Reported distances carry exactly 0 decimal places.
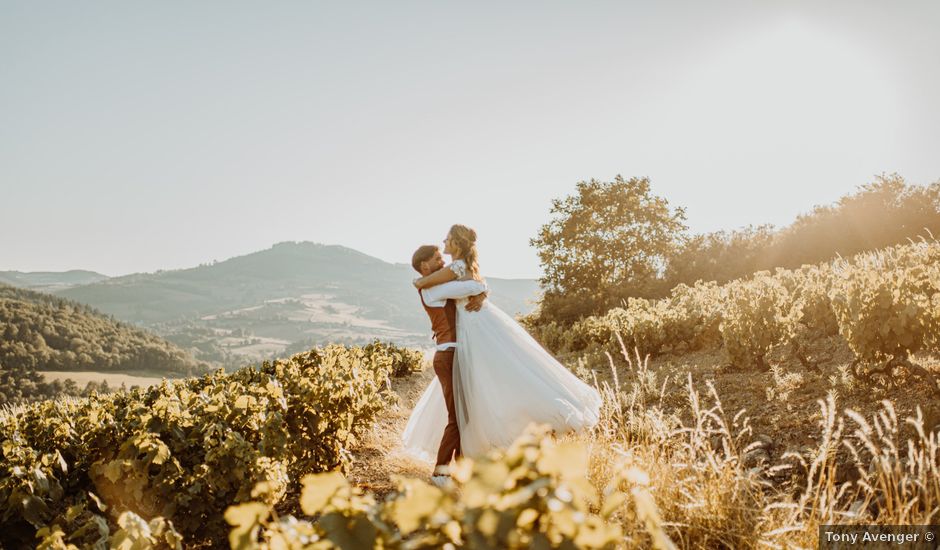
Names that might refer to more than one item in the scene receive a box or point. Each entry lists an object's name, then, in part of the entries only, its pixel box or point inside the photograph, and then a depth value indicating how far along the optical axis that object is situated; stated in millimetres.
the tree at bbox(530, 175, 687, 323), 26734
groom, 5059
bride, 5055
